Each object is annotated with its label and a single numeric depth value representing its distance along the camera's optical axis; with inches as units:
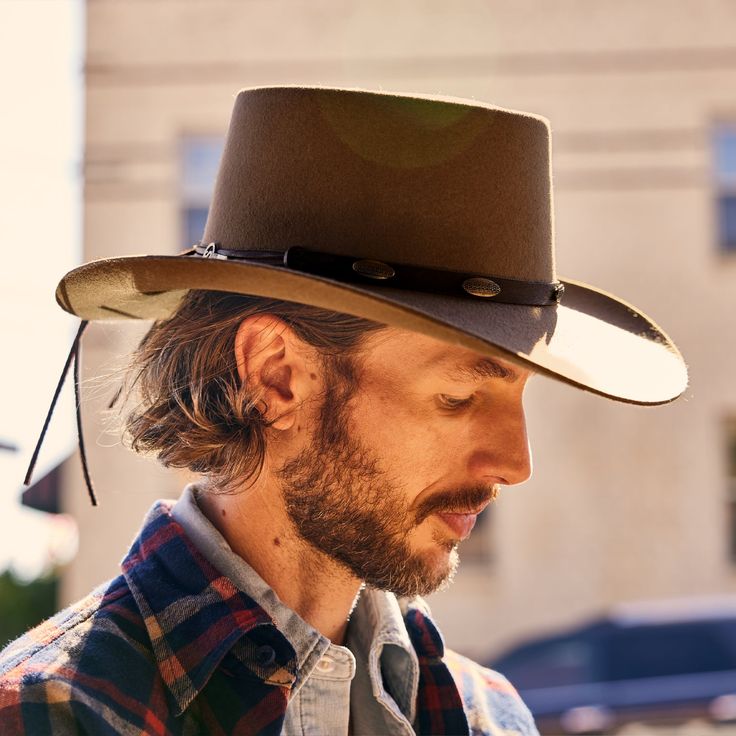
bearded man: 38.1
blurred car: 209.4
